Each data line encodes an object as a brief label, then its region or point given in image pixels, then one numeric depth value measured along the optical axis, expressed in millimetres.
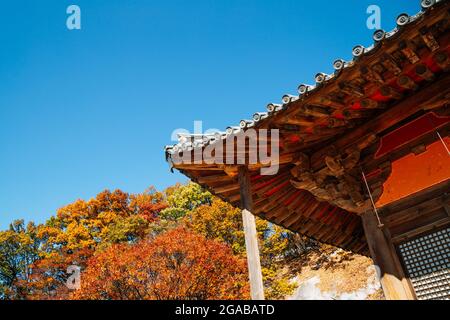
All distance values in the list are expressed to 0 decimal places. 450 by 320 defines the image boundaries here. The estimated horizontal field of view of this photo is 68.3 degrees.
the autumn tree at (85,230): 27005
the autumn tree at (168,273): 14984
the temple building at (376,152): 3988
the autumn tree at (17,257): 26864
